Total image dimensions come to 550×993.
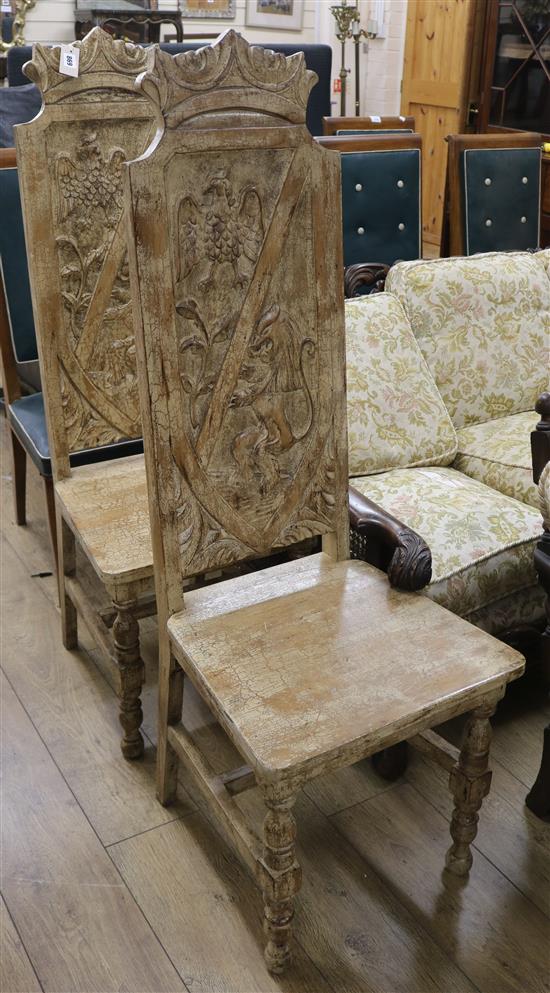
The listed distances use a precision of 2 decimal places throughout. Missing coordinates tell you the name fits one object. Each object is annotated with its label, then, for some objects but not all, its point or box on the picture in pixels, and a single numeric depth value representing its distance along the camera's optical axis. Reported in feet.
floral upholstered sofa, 5.75
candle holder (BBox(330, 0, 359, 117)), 16.84
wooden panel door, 17.57
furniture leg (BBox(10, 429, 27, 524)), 8.33
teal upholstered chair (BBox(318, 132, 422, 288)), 8.70
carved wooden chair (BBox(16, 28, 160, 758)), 5.47
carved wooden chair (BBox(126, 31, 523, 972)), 3.97
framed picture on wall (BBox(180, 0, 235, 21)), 20.13
